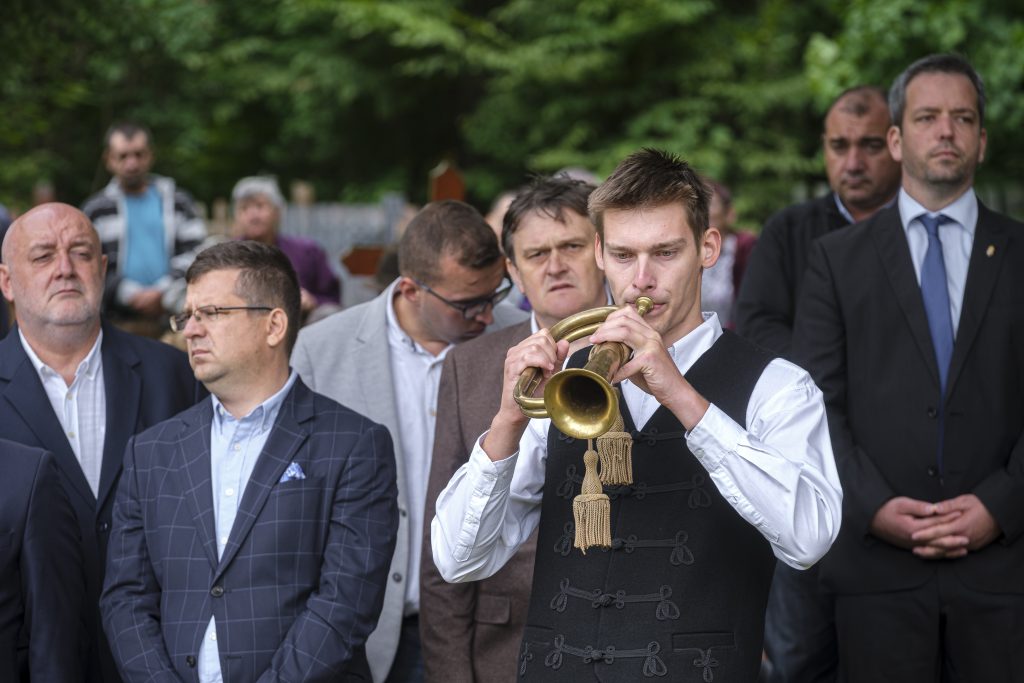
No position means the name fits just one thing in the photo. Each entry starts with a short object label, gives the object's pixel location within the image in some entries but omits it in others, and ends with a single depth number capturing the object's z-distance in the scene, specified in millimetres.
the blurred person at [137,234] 15875
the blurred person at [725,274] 16125
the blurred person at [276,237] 16391
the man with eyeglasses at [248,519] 7867
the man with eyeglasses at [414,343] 9547
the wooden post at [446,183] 15969
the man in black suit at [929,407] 9164
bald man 9078
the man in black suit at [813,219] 11484
